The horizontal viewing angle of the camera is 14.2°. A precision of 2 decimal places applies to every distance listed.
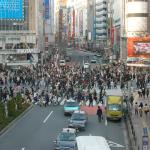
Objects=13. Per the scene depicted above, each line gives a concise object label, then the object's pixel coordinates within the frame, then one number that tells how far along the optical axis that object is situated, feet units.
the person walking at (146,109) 129.49
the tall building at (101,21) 563.48
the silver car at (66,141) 85.97
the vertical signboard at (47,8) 516.61
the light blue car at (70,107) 132.23
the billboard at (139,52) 270.67
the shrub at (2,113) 113.29
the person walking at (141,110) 129.22
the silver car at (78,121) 111.65
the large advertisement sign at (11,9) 305.86
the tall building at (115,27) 382.28
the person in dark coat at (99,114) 123.23
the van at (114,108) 124.16
